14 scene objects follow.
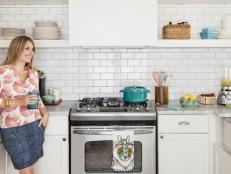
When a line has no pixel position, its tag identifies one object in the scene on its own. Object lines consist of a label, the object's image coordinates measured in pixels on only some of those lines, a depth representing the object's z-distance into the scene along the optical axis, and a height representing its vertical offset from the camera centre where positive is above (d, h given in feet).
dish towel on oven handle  10.28 -1.90
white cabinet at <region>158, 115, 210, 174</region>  10.52 -1.78
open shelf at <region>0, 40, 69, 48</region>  11.44 +1.28
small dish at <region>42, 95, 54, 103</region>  11.60 -0.47
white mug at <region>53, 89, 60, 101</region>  12.04 -0.36
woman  8.98 -0.57
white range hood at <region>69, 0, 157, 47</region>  11.15 +1.89
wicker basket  11.71 +1.70
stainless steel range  10.35 -1.57
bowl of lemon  11.21 -0.55
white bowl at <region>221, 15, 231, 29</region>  11.75 +2.01
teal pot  11.17 -0.33
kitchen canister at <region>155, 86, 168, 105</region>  11.69 -0.41
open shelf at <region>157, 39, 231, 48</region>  11.57 +1.30
